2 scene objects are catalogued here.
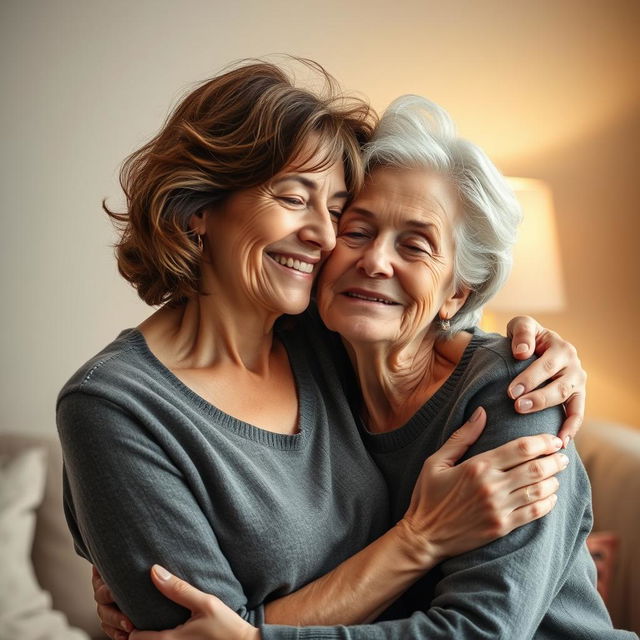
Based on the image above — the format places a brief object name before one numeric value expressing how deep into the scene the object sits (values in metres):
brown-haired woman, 1.27
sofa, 2.51
